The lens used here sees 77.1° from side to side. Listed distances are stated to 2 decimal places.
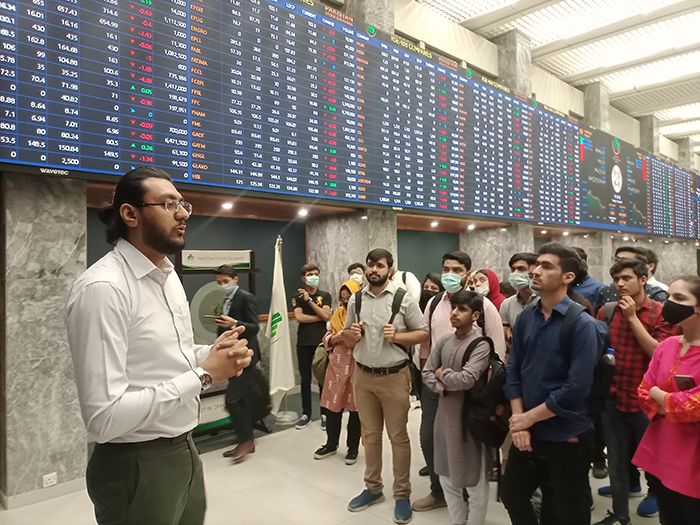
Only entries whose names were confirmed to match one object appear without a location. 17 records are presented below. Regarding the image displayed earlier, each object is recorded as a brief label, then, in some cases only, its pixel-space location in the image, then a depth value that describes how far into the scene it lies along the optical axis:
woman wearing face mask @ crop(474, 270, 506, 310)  3.93
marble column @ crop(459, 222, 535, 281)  7.73
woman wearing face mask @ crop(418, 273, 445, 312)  4.70
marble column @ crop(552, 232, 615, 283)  9.85
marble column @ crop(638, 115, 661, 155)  12.85
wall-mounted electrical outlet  3.12
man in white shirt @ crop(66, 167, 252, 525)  1.25
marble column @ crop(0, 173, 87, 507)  3.02
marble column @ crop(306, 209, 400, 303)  5.50
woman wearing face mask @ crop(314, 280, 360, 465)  4.00
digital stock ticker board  3.06
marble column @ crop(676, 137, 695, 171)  15.23
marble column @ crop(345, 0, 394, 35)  5.56
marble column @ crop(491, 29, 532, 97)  8.02
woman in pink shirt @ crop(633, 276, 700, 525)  1.89
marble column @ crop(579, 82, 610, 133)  10.50
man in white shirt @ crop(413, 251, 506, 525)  2.61
